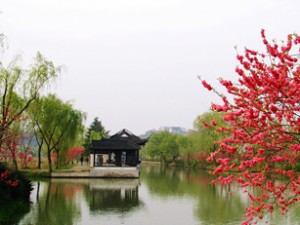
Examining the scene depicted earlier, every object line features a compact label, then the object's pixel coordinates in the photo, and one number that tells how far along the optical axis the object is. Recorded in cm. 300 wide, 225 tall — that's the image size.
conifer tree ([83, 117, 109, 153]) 5086
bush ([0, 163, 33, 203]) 1316
